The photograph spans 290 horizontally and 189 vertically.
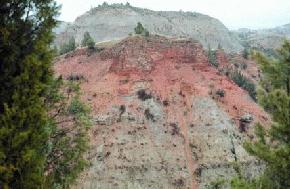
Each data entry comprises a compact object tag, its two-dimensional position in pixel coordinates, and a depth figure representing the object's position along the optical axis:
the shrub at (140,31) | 84.28
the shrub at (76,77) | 76.12
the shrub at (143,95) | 71.25
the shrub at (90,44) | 81.59
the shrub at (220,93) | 74.25
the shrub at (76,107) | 28.06
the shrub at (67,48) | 96.93
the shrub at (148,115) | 69.06
